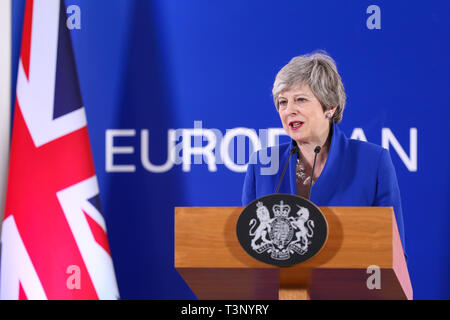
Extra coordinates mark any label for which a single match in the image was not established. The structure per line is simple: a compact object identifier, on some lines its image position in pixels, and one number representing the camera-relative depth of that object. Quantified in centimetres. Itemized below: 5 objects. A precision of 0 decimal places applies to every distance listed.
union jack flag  852
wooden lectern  454
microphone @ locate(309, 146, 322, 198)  595
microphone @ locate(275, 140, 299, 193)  619
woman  656
